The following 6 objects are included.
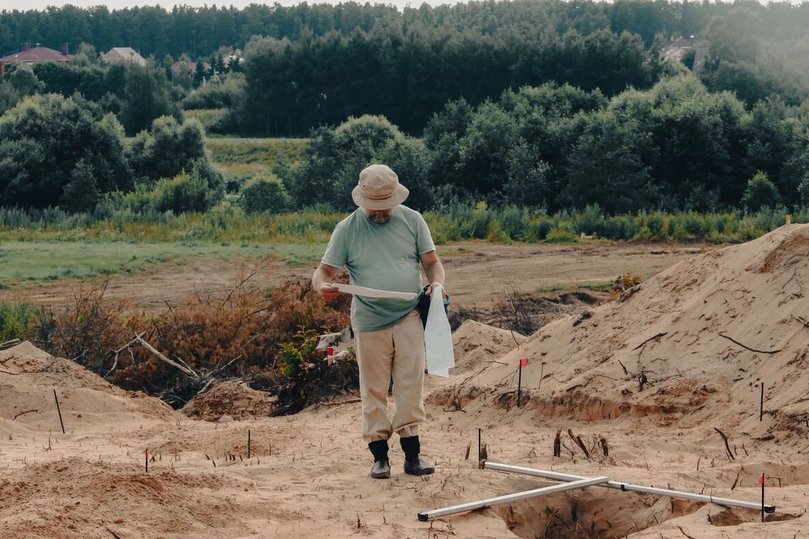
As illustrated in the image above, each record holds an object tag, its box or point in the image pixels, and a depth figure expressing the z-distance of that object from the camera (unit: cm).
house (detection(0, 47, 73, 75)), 12931
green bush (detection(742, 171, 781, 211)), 3428
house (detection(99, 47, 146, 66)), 13741
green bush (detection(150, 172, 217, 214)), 3694
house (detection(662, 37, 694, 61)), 11918
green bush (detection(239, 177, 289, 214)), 3794
